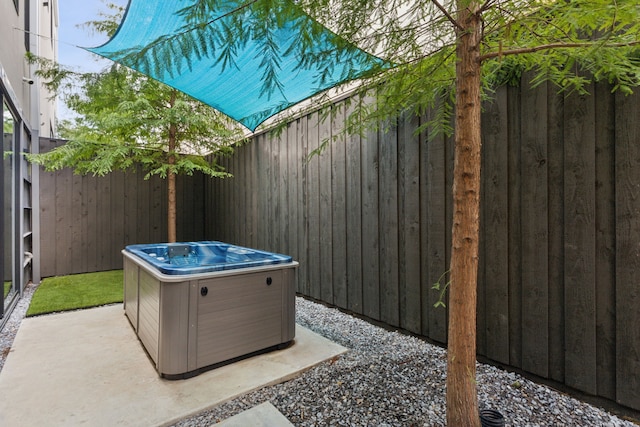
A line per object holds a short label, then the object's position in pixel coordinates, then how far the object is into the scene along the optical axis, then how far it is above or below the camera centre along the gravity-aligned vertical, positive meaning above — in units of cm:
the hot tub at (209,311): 222 -79
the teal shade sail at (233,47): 139 +92
